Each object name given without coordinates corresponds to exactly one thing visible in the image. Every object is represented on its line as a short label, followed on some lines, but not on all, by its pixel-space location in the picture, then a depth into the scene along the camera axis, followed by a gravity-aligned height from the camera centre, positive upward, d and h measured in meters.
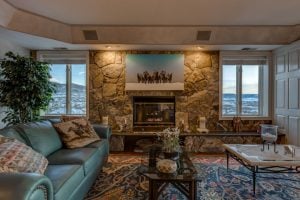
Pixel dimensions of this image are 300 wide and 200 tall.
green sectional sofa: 0.89 -0.64
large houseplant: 2.84 +0.23
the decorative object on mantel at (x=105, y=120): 3.60 -0.45
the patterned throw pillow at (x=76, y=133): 2.25 -0.49
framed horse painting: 3.63 +0.67
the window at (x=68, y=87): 3.77 +0.29
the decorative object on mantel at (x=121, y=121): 3.66 -0.48
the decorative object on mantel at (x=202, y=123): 3.59 -0.51
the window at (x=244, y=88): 3.75 +0.31
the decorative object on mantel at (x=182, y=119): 3.66 -0.42
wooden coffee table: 1.51 -0.74
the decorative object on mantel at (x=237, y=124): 3.63 -0.51
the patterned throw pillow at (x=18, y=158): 1.13 -0.45
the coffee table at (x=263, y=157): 1.84 -0.69
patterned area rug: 1.88 -1.10
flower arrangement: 1.93 -0.49
